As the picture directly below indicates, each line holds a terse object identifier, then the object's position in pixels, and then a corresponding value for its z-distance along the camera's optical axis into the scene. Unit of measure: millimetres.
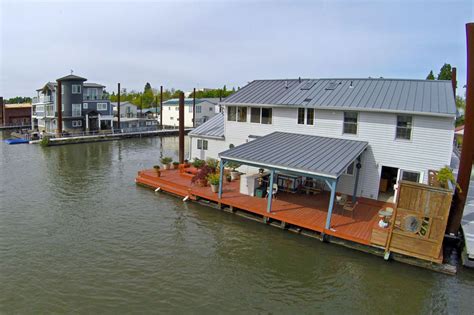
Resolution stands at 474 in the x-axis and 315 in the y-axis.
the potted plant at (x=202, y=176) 20266
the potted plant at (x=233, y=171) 22047
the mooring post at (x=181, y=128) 25250
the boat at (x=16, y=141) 43606
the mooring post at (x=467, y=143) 12698
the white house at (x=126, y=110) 70250
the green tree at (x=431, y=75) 56888
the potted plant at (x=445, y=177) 12344
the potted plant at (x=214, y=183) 18781
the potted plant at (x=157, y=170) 22750
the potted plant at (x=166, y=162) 24656
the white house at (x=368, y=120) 16125
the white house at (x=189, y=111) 65875
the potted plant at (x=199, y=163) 23219
